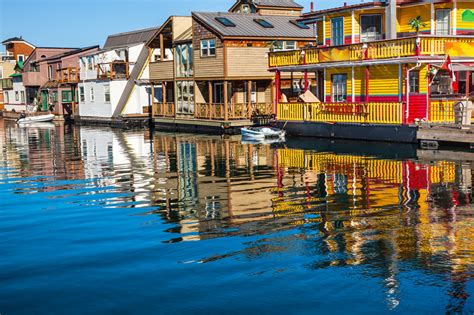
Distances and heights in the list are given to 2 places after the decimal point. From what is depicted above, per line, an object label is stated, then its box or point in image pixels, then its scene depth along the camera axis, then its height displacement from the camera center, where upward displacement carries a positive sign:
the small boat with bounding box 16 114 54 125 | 74.62 -0.68
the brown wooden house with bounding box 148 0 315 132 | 47.94 +3.37
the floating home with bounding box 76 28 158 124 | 63.28 +2.95
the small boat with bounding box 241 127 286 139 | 40.81 -1.73
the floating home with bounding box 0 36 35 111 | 98.31 +7.52
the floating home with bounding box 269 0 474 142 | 33.25 +2.00
